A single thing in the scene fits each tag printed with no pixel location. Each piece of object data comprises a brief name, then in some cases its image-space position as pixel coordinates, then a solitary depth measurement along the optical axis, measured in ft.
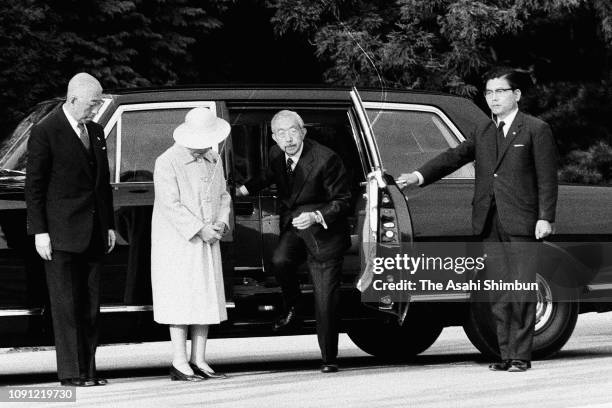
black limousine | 63.00
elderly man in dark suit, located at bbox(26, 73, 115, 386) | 61.31
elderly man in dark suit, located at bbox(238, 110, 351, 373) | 65.21
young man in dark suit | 65.05
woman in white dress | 63.26
